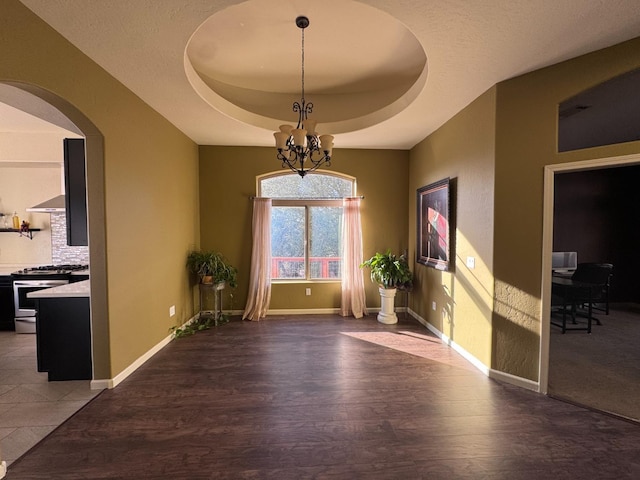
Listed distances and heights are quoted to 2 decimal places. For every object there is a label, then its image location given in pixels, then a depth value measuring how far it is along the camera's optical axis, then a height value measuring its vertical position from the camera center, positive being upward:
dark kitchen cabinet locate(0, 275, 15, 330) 4.19 -1.00
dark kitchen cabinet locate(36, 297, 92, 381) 2.79 -1.01
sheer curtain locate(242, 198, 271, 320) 4.95 -0.41
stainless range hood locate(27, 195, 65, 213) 4.41 +0.38
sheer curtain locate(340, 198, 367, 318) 5.01 -0.49
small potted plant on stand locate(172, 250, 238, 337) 4.50 -0.69
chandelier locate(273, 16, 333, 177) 2.72 +0.87
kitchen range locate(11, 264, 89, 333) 4.06 -0.76
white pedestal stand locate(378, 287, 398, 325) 4.65 -1.22
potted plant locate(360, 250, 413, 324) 4.66 -0.78
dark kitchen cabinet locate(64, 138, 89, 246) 2.88 +0.39
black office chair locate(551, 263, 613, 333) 4.21 -0.84
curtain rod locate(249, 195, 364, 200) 5.12 +0.57
